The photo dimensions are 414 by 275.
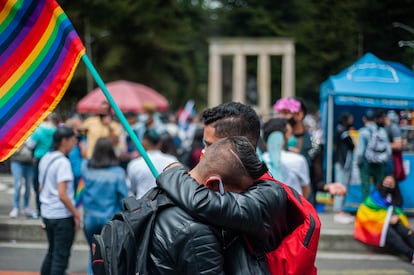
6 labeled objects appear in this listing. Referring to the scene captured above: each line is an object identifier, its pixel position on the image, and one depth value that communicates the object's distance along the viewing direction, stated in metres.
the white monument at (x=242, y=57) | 45.72
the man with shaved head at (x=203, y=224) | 2.21
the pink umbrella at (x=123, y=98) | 17.86
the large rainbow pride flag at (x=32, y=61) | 3.42
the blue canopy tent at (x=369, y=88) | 8.95
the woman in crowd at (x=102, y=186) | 5.55
